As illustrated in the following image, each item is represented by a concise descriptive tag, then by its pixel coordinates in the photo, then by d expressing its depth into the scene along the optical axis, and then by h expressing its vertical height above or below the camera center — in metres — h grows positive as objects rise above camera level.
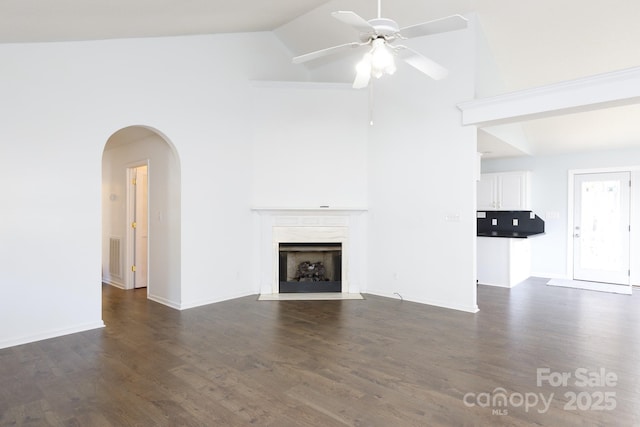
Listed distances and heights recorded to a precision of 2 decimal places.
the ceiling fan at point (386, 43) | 2.41 +1.22
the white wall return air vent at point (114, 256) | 6.14 -0.75
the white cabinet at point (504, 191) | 7.20 +0.40
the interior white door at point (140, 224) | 5.98 -0.19
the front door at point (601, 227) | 6.51 -0.29
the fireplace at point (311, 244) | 5.65 -0.49
